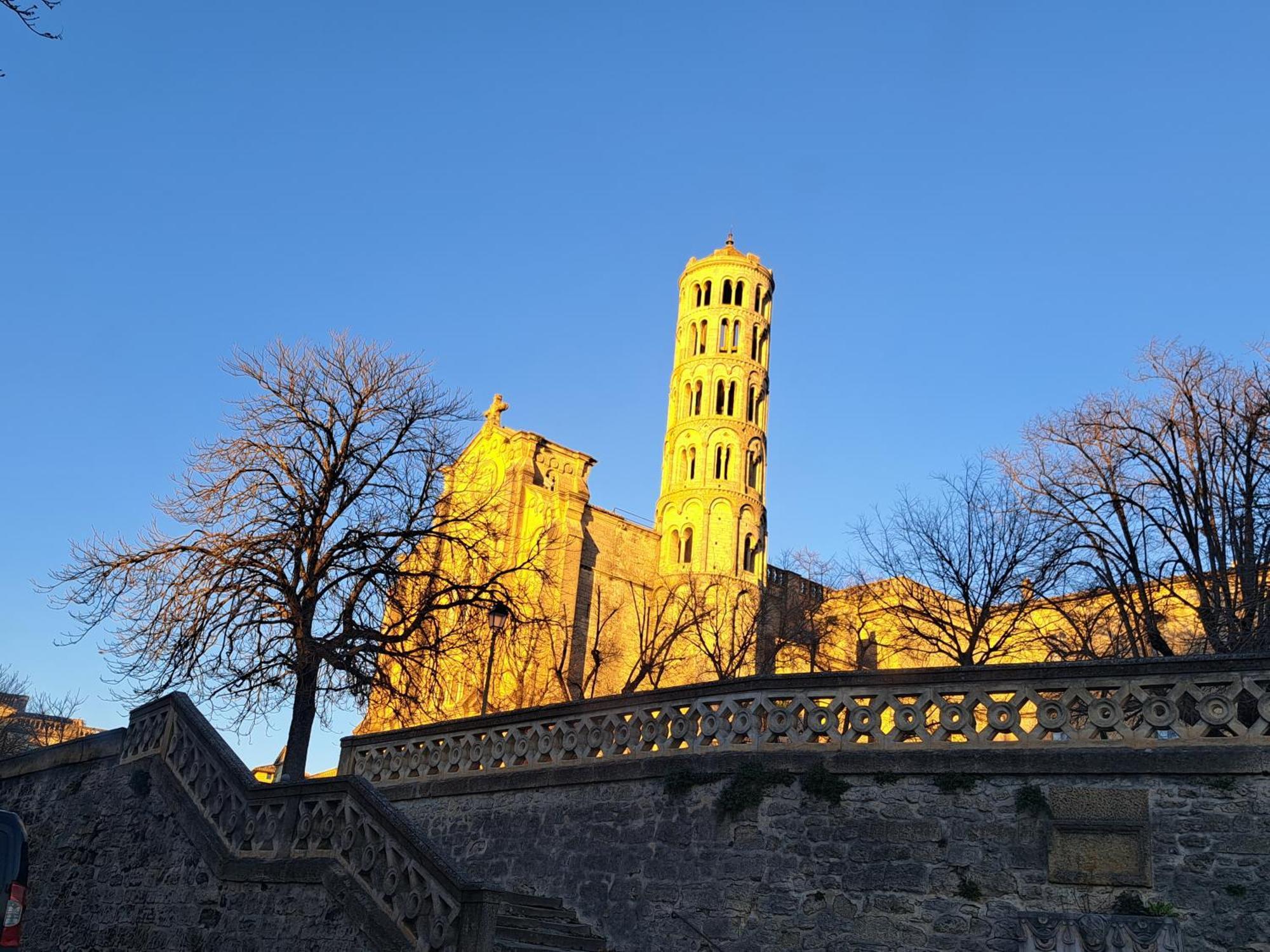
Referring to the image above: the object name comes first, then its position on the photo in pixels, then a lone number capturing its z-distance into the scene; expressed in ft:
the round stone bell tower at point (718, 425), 199.11
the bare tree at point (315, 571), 64.49
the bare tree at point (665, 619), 136.77
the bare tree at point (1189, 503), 64.75
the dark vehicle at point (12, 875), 28.09
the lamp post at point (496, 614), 74.66
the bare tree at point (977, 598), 88.17
